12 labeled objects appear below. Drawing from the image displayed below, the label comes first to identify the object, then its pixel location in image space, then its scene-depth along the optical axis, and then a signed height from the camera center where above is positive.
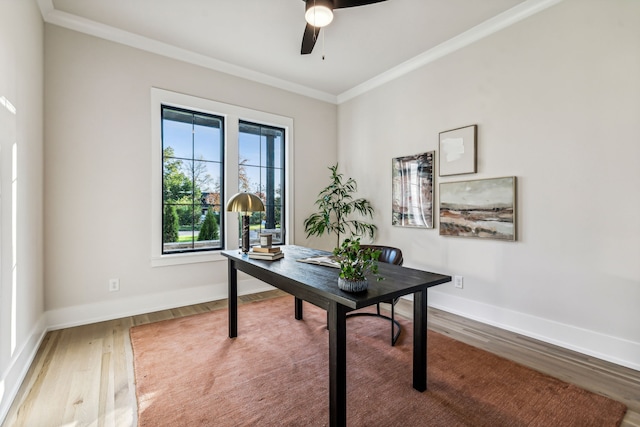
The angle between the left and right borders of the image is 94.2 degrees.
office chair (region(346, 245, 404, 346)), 2.48 -0.42
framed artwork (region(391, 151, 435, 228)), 3.35 +0.26
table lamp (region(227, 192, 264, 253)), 2.37 +0.07
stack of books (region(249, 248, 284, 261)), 2.26 -0.33
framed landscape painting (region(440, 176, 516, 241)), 2.69 +0.04
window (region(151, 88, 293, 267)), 3.31 +0.49
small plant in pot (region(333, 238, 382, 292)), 1.45 -0.27
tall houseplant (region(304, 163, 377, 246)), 4.16 +0.02
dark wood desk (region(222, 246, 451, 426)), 1.40 -0.41
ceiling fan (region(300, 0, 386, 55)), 2.02 +1.41
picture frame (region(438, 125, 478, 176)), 2.95 +0.63
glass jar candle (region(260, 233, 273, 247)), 2.36 -0.23
